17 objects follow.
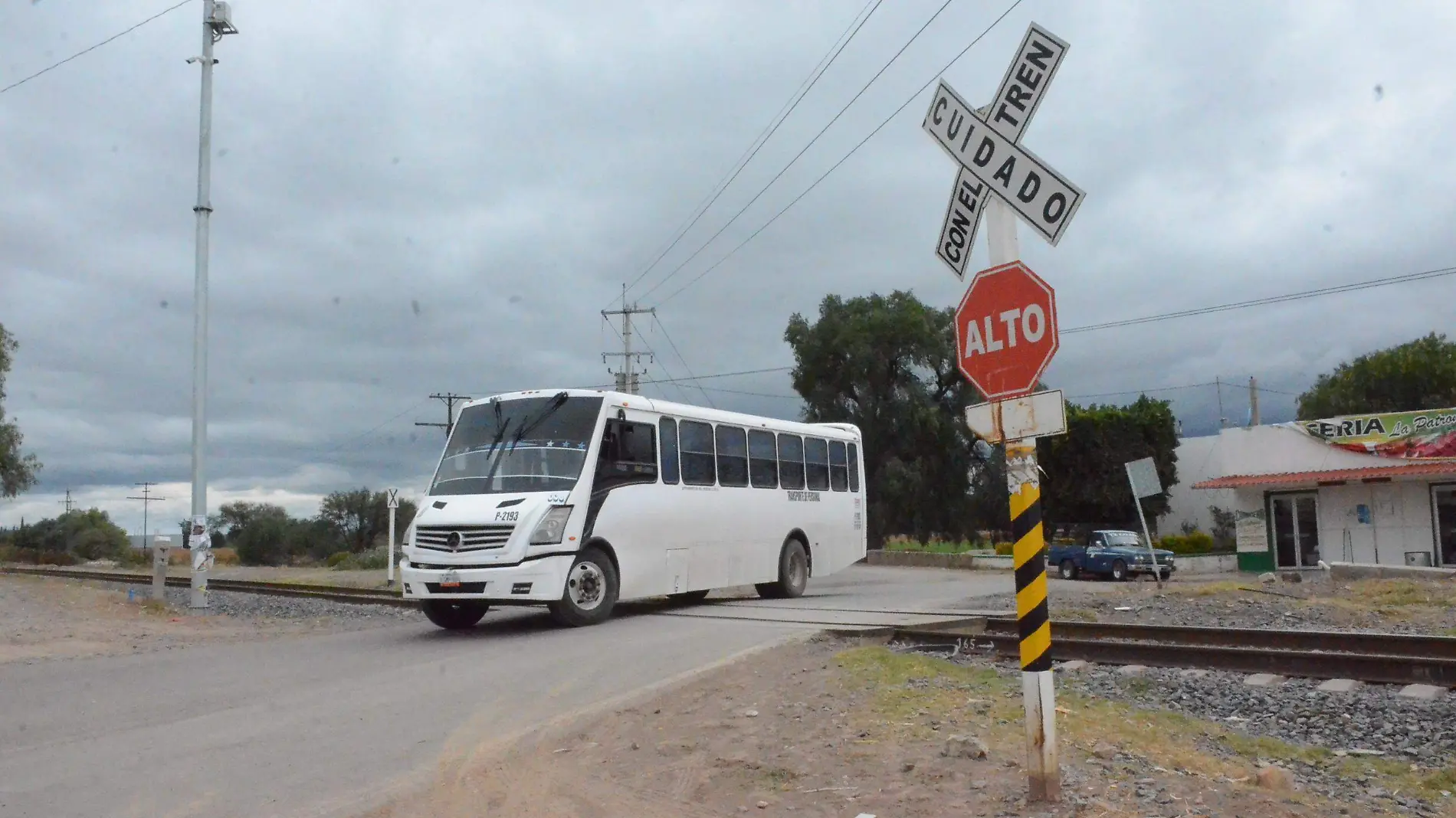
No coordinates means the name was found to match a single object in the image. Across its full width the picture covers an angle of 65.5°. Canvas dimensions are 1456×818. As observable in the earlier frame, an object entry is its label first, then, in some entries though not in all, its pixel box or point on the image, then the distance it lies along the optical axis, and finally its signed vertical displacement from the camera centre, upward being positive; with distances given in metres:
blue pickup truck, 31.89 -1.24
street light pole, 20.70 +4.47
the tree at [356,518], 83.00 +1.40
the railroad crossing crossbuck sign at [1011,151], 5.50 +1.88
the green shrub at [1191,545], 42.78 -1.24
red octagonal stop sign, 5.57 +0.94
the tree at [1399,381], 58.81 +6.69
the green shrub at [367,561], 50.19 -1.15
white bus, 13.48 +0.28
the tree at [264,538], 81.94 +0.05
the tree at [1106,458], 48.75 +2.44
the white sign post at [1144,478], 21.50 +0.66
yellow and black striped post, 5.39 -0.51
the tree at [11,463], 44.66 +3.59
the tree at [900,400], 56.97 +6.20
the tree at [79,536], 85.88 +0.69
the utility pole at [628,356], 53.66 +8.15
